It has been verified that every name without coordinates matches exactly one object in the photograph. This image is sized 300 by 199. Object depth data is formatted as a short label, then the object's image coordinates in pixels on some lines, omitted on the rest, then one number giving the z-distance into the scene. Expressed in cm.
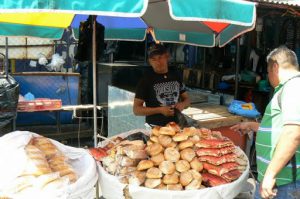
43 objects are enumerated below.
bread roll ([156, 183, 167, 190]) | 255
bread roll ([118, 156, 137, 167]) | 271
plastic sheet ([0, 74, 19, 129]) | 579
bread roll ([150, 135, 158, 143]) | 289
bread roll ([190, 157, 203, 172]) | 268
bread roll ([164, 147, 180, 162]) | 270
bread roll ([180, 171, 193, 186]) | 256
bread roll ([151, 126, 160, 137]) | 294
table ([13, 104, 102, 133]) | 740
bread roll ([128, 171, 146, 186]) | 257
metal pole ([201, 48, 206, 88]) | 933
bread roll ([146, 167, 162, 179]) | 259
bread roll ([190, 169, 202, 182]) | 259
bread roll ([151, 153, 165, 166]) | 270
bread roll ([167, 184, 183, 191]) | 253
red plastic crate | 684
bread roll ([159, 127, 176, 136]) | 288
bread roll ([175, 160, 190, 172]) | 264
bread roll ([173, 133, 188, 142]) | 282
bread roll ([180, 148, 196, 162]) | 272
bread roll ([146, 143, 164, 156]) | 275
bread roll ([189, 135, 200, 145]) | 290
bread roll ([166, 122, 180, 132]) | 299
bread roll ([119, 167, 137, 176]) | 267
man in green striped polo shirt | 250
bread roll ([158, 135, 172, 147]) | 282
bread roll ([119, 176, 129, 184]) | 261
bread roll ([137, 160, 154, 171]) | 266
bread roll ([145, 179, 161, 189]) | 255
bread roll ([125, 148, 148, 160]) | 275
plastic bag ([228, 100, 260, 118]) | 538
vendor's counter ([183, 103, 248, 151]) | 499
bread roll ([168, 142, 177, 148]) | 281
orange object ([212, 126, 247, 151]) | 528
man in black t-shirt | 408
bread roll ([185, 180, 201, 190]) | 254
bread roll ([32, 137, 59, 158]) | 278
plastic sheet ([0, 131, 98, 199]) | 235
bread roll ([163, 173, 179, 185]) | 255
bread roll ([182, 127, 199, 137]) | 296
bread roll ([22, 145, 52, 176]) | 243
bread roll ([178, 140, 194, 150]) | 279
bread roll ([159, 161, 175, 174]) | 261
